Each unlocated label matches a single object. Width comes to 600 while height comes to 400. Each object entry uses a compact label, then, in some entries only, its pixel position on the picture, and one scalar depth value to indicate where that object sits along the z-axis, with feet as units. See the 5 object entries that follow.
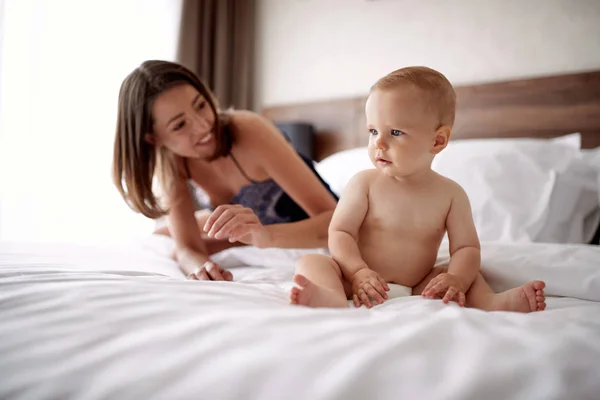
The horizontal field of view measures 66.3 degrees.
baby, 2.46
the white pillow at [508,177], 4.74
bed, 1.41
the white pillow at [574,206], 4.74
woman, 3.92
